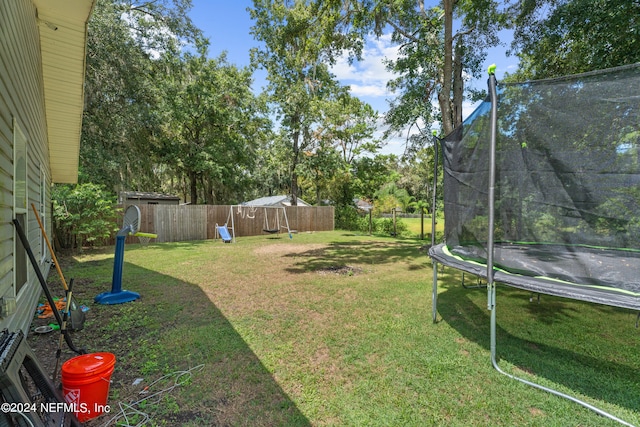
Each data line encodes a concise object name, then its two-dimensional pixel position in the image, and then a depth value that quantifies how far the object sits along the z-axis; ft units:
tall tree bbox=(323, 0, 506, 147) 22.63
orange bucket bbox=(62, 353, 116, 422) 5.58
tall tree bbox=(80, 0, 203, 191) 28.96
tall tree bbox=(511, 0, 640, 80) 14.50
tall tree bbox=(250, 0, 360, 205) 49.60
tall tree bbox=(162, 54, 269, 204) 47.93
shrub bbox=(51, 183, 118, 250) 23.85
